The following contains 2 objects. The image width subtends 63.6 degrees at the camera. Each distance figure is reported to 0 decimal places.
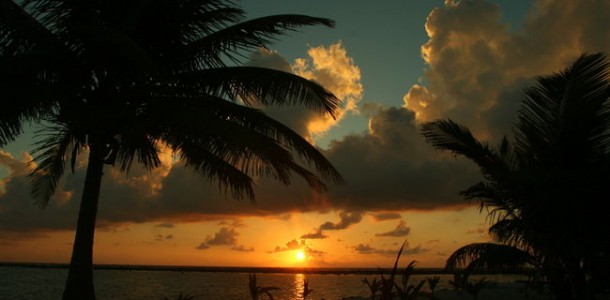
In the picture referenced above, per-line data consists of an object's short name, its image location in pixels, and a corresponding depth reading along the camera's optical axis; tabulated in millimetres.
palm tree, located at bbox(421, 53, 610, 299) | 9078
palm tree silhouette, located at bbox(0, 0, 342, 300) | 8195
